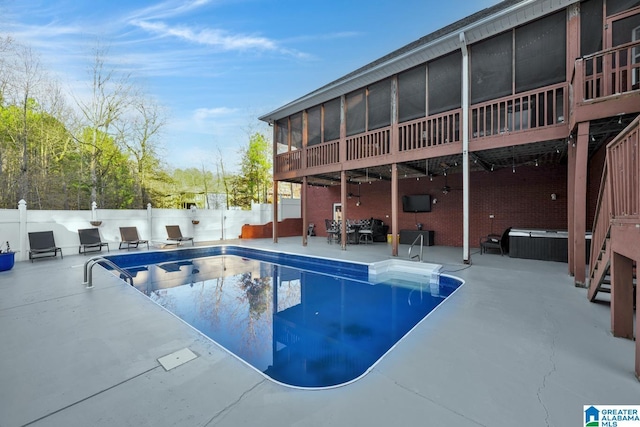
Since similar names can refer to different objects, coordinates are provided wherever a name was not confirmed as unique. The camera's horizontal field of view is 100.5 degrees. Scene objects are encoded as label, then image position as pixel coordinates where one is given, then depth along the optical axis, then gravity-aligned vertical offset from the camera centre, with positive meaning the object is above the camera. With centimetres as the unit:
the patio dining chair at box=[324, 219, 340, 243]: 1118 -90
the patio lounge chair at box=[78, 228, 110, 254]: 902 -103
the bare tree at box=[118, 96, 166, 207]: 1532 +431
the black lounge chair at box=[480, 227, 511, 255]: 824 -111
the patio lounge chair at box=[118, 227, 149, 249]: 988 -102
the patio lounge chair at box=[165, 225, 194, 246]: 1118 -102
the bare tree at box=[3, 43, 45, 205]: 1057 +520
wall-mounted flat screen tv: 1075 +21
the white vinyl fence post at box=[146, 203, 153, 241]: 1120 -45
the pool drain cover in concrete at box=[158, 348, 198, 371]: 242 -141
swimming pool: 308 -175
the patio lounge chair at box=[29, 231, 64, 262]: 787 -102
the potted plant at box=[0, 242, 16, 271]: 633 -117
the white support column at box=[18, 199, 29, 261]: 792 -69
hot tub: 692 -101
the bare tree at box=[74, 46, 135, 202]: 1337 +547
